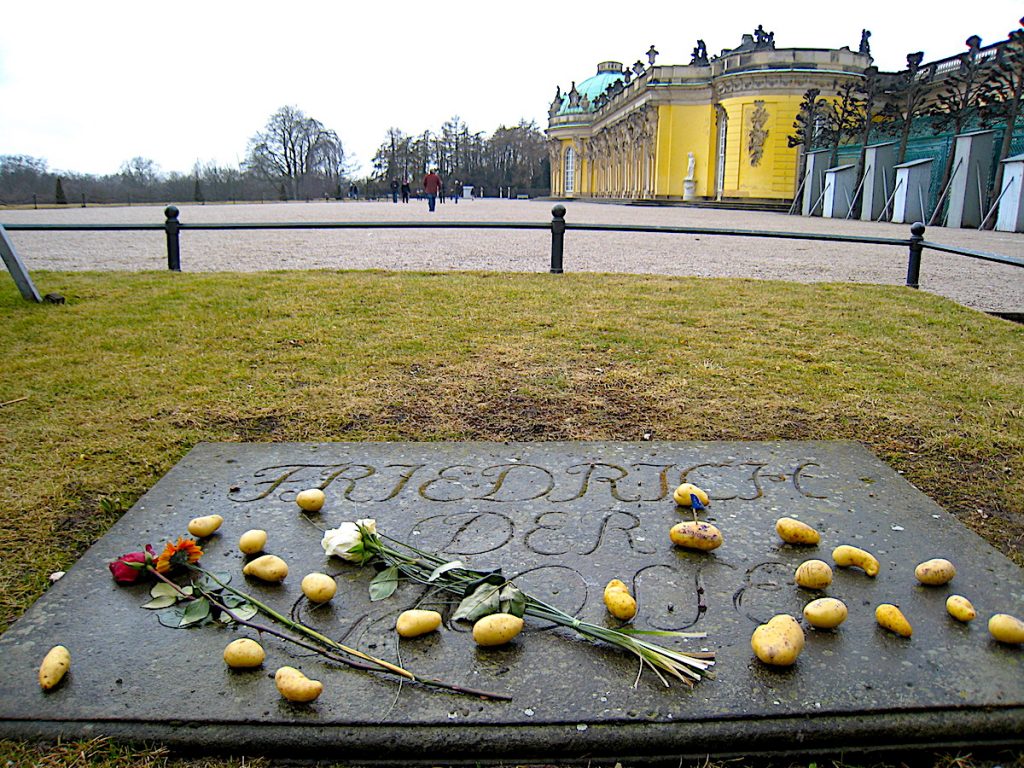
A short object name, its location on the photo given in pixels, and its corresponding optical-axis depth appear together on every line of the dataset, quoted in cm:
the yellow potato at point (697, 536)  281
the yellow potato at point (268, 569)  260
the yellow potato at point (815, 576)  255
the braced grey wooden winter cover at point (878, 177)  2997
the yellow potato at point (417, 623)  229
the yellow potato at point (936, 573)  259
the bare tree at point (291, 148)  7762
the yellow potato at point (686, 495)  315
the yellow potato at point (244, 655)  217
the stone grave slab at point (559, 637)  200
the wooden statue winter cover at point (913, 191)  2725
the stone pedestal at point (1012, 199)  2209
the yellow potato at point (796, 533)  286
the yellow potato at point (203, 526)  292
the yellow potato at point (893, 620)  233
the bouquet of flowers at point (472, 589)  218
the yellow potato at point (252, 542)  279
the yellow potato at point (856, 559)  267
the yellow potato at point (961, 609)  240
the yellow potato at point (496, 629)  224
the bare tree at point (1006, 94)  2364
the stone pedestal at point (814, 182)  3566
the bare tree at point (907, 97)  2945
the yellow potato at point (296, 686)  204
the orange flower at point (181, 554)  266
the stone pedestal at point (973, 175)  2458
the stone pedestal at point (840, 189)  3216
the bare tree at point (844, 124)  3494
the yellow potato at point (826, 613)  234
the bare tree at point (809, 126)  3953
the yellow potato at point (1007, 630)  227
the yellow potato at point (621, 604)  238
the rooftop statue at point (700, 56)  5588
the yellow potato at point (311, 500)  312
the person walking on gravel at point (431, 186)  3622
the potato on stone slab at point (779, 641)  217
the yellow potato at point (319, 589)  246
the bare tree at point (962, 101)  2616
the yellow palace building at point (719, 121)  4706
